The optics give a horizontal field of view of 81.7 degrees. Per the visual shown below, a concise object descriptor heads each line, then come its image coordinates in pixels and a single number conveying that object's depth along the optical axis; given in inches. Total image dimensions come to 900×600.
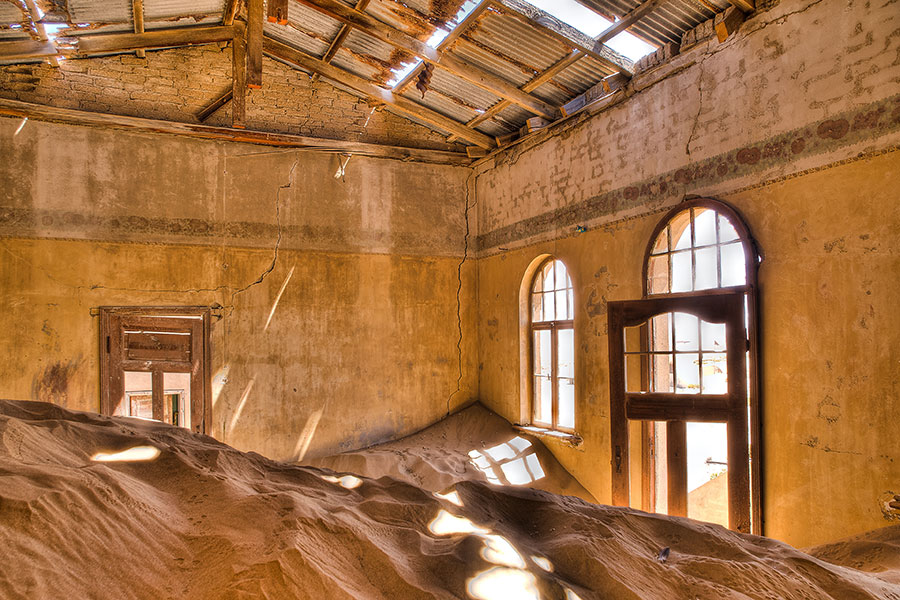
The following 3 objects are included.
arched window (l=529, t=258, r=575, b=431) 275.9
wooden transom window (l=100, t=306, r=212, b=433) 263.0
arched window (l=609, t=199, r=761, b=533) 178.4
